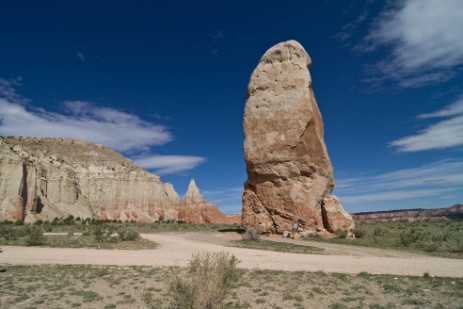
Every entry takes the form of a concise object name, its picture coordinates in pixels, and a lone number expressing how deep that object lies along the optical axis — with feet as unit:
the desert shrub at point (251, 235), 67.51
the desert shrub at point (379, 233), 81.64
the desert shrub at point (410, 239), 59.67
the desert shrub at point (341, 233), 71.87
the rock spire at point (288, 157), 77.00
